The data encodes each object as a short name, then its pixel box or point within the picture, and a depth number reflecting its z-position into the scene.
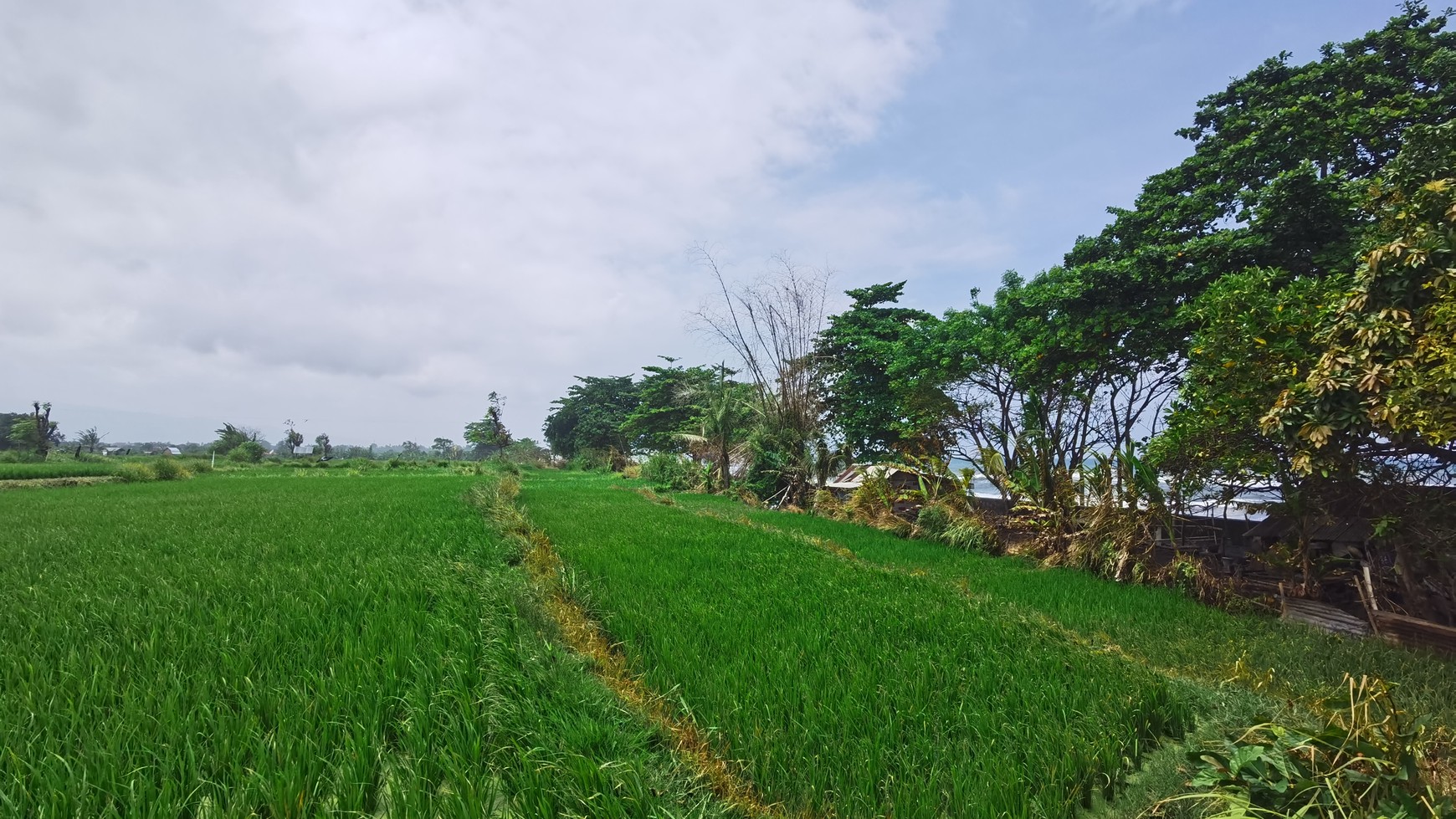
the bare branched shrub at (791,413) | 13.89
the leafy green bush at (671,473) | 19.73
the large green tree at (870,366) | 13.21
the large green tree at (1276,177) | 5.70
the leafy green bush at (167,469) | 18.64
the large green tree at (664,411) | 29.38
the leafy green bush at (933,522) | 8.68
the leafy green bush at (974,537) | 7.95
